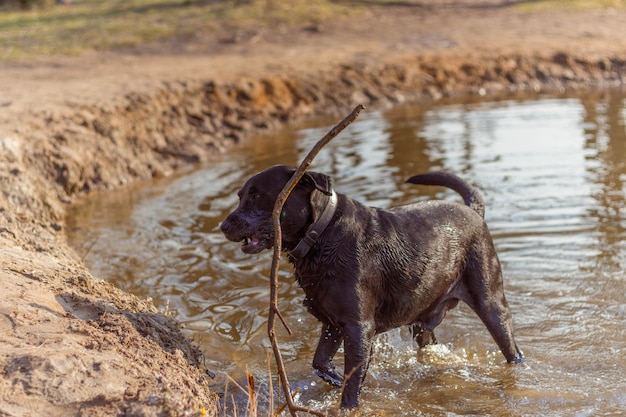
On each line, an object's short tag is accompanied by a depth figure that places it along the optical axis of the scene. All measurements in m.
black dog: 5.02
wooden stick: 4.12
